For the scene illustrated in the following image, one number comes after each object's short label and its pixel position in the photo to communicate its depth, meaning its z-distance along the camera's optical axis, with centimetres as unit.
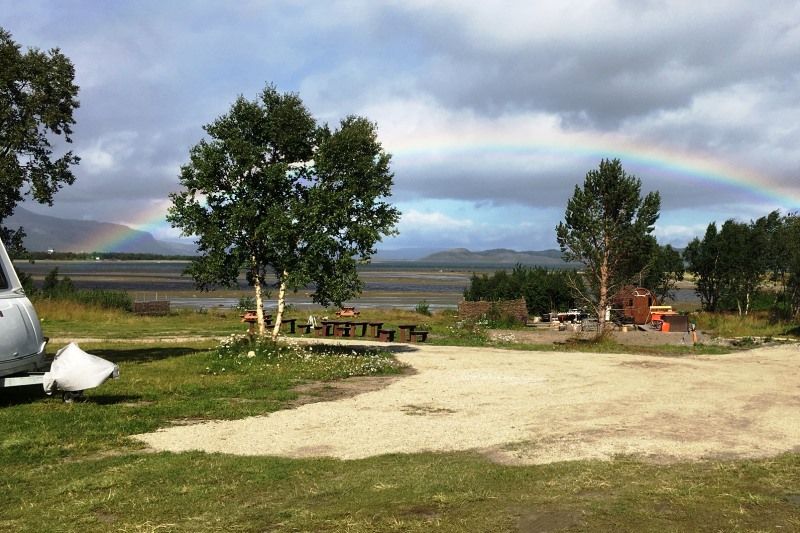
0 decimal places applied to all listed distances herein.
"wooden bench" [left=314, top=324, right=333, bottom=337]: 3119
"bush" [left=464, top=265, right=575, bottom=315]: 4844
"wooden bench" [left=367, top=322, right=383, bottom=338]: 2992
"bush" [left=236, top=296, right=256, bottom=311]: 3997
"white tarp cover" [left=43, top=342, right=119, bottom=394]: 1136
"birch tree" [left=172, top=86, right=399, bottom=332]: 2008
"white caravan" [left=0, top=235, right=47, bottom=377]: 1023
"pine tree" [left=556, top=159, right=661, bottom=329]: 3772
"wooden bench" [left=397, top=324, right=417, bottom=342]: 2948
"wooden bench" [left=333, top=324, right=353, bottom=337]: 3089
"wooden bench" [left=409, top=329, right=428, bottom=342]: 2919
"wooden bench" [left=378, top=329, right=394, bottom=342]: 2900
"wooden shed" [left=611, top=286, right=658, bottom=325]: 4278
